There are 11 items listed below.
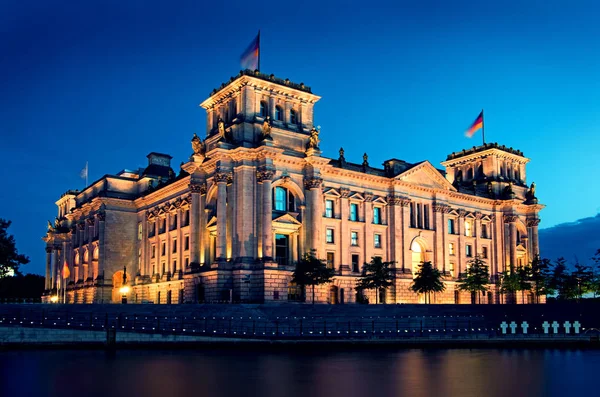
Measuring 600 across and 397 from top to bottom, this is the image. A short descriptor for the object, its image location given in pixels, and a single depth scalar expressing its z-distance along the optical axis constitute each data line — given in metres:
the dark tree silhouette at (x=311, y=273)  67.69
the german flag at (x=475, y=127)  94.75
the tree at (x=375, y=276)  72.44
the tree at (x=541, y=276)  90.59
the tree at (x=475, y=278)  84.19
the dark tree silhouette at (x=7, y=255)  84.03
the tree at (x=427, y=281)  77.69
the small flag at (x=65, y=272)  97.16
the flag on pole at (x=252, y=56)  70.65
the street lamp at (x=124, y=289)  89.34
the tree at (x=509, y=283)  91.67
